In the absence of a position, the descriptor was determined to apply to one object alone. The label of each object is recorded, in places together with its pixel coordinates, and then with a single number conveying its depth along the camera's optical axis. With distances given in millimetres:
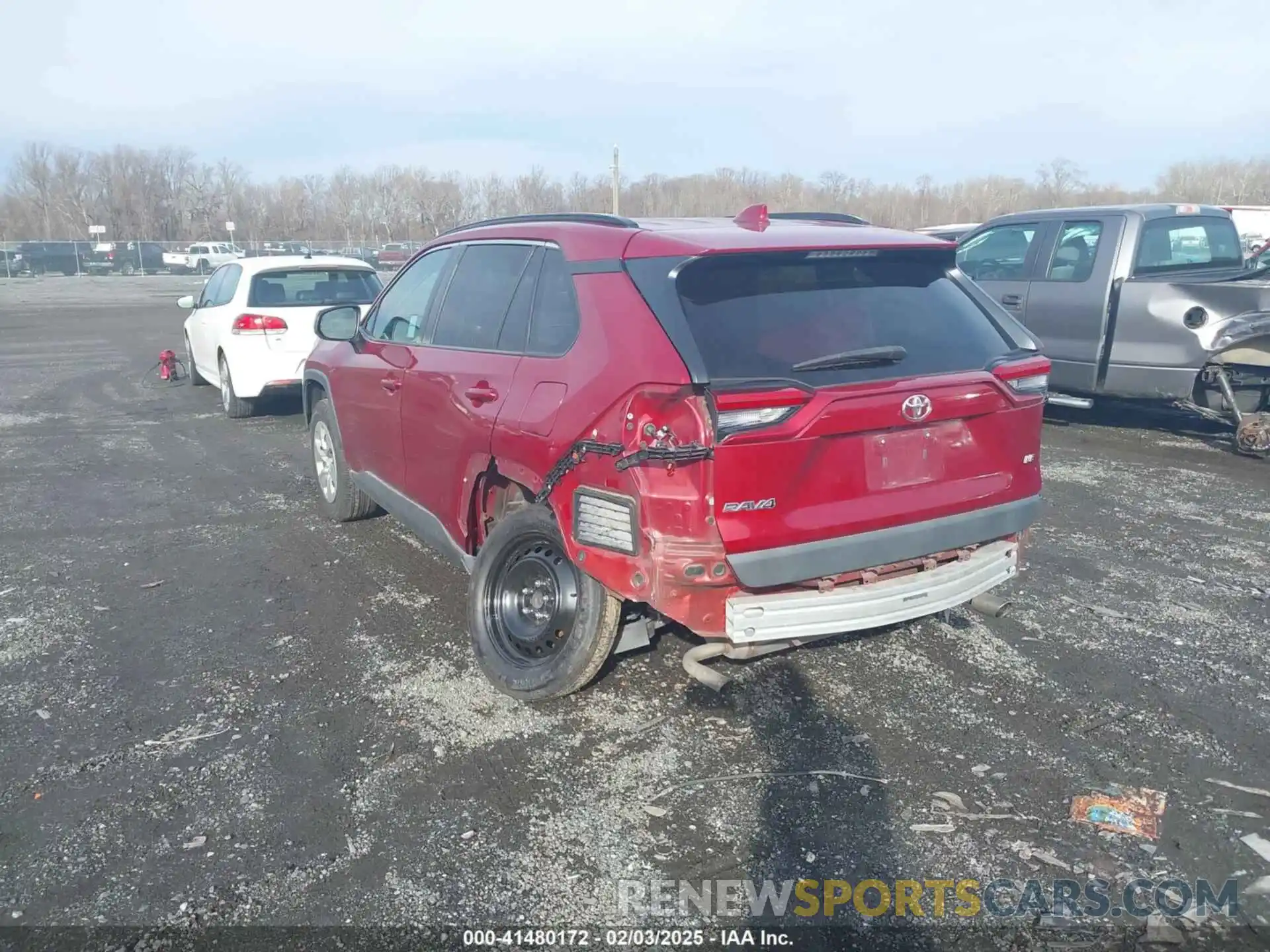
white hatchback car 9727
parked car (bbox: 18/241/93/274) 48125
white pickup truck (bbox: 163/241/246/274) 53938
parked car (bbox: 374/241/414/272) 39156
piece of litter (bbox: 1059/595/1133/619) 4688
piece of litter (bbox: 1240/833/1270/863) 2888
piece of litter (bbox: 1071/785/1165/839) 3029
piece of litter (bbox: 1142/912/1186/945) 2570
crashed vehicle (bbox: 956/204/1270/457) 7625
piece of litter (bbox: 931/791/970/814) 3141
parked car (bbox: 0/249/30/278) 47000
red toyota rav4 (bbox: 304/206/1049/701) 3131
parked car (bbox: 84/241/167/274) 50469
